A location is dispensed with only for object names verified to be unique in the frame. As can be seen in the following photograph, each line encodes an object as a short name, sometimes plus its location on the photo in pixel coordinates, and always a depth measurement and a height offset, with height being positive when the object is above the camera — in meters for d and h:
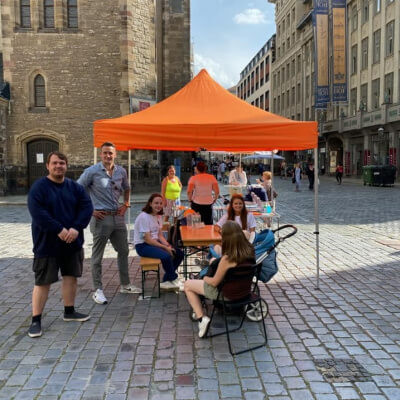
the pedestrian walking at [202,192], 8.27 -0.48
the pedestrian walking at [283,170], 41.93 -0.34
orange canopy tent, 5.68 +0.54
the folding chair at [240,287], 3.93 -1.14
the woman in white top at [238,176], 13.05 -0.27
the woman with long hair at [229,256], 3.92 -0.83
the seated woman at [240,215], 5.59 -0.64
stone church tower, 21.16 +4.88
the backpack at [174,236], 6.30 -1.05
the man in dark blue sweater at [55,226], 4.11 -0.57
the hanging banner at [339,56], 33.44 +8.92
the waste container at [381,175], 27.36 -0.61
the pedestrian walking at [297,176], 25.37 -0.57
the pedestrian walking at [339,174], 31.68 -0.59
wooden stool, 5.38 -1.23
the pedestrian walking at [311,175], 26.17 -0.55
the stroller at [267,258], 4.46 -0.99
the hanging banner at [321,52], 34.09 +9.49
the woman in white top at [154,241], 5.49 -0.96
